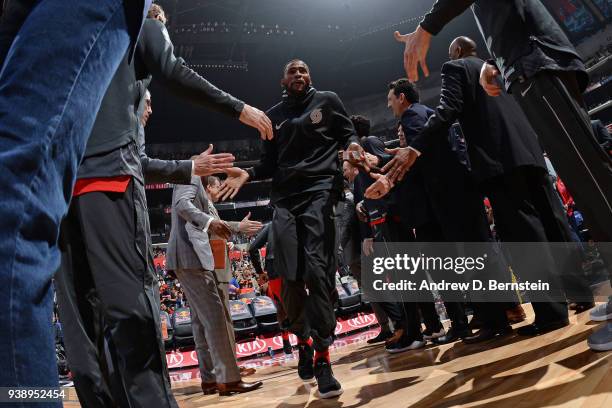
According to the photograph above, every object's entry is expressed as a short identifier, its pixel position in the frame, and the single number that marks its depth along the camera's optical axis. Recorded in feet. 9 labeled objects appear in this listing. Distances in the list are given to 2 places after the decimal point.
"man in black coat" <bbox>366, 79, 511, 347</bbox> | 10.30
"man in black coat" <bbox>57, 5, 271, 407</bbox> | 4.42
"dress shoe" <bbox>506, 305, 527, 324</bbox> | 11.14
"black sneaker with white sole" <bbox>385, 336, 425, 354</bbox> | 11.35
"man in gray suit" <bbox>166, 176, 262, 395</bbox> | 10.77
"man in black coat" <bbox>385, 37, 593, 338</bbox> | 8.61
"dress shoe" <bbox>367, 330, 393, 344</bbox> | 16.01
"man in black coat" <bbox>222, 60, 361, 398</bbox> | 8.42
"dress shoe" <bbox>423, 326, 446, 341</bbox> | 12.21
